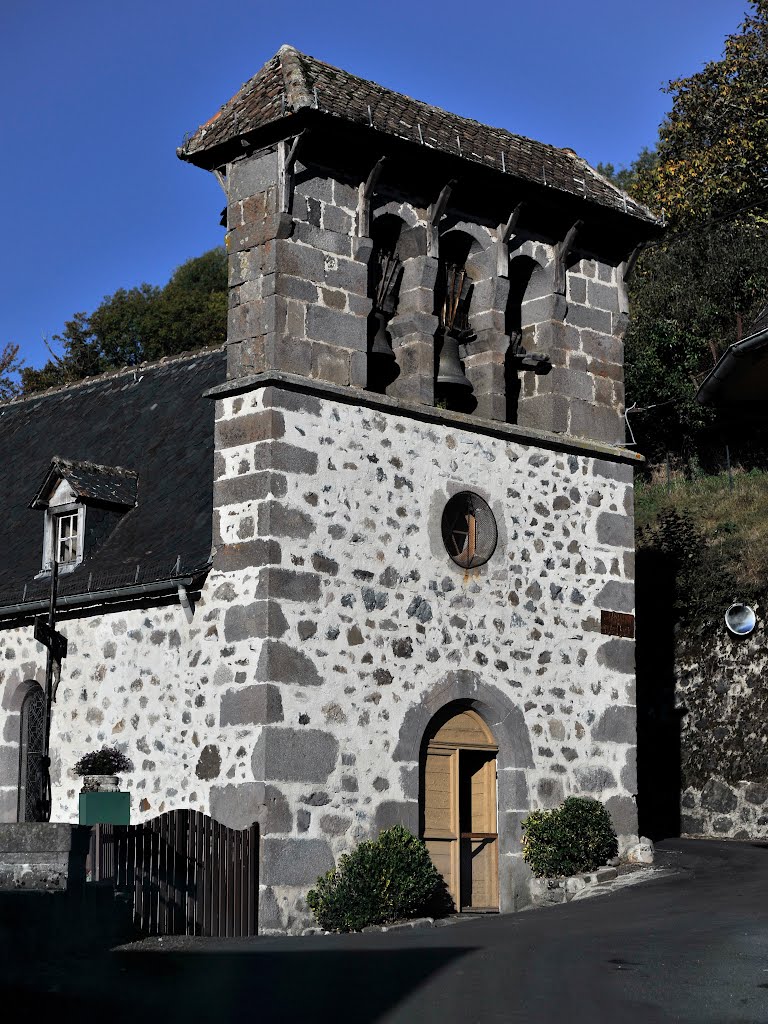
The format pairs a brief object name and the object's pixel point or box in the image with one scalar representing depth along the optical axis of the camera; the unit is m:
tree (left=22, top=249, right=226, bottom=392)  41.19
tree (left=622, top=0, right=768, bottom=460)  33.03
